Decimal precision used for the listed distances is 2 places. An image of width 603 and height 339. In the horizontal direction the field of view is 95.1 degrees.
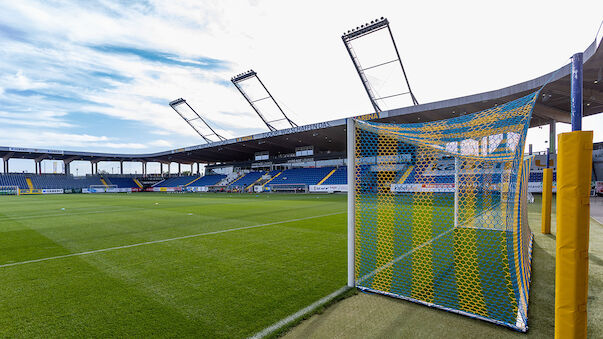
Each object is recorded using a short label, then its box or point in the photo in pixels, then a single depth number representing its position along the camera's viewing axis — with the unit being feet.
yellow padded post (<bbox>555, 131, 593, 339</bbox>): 5.45
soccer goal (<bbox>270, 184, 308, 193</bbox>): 108.37
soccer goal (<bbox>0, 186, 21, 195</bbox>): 121.54
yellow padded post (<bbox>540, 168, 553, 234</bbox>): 20.83
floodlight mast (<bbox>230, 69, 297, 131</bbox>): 103.53
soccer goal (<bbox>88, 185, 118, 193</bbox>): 148.66
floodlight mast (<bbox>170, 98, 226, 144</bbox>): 132.03
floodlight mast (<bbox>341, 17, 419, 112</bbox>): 73.31
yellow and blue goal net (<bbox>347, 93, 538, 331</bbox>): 10.27
